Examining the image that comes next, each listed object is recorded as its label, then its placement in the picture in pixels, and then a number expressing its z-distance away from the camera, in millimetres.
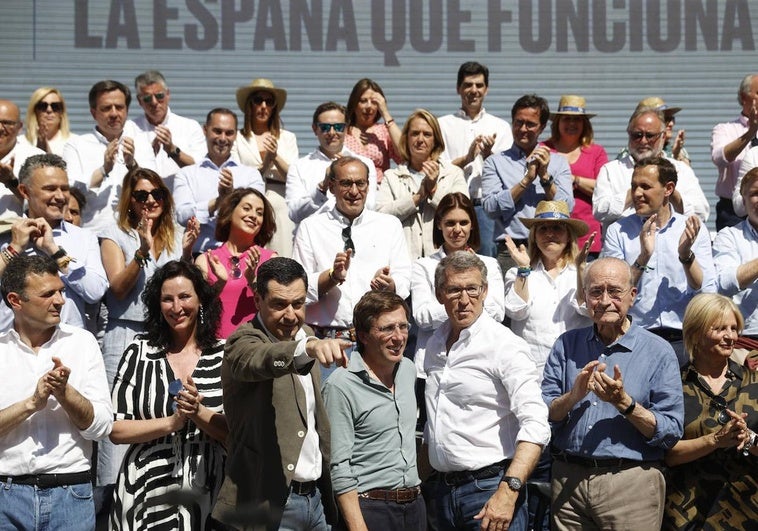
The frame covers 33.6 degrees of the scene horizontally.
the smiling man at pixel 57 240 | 6910
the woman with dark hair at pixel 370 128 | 9102
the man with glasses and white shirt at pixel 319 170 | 8156
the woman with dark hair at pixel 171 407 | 5602
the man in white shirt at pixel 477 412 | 5605
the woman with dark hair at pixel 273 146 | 8922
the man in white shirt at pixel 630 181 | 8320
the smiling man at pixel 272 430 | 5172
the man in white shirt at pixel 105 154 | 8445
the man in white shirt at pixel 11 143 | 8547
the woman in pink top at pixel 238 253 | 6906
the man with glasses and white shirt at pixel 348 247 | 7223
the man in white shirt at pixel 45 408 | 5488
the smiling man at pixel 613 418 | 5652
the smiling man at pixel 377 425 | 5570
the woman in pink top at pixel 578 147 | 8914
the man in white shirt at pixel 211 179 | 8281
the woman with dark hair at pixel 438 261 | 6953
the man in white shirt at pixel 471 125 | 9195
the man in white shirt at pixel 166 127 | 8906
